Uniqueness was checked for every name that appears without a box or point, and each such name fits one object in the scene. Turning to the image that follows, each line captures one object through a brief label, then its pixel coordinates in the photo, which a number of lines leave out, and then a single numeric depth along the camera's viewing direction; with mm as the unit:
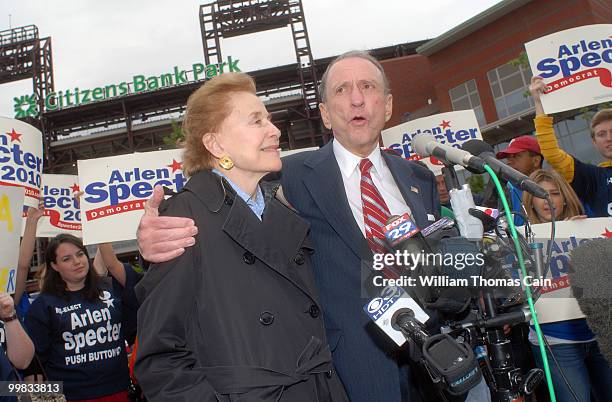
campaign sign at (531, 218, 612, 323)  2304
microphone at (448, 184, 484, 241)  1525
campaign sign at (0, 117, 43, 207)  4090
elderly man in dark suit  1985
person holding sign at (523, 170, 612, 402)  3000
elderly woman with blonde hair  1560
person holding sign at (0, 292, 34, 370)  2977
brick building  23188
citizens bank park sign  33719
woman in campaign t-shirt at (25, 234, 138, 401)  3709
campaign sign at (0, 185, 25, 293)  3385
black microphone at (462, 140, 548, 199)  1529
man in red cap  4262
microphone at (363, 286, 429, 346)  1469
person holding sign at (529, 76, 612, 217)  3828
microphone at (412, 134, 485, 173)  1654
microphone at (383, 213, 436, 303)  1429
